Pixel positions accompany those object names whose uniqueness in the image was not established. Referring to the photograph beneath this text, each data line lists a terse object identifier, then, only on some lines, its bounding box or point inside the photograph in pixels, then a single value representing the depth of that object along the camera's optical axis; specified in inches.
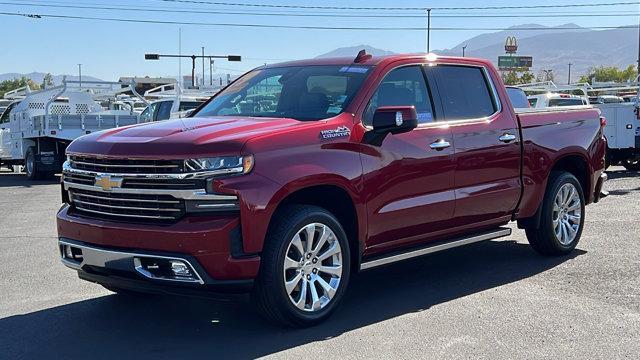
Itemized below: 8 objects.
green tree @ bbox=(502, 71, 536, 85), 3031.5
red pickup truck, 186.5
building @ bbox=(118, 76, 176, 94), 2551.4
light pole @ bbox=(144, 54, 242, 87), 2008.5
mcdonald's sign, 3472.0
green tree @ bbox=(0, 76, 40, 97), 3367.1
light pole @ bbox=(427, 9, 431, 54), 2397.9
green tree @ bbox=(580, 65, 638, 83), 3371.1
